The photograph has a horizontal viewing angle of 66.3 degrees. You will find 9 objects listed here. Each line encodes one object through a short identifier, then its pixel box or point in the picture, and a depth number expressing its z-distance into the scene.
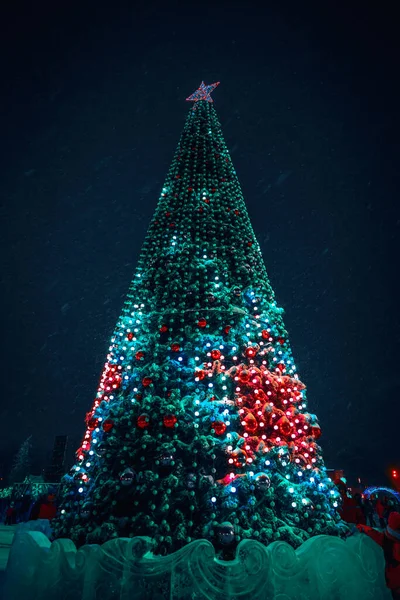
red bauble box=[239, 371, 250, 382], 5.02
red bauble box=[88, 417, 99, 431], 5.24
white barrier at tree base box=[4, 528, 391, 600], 3.35
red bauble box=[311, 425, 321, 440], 5.12
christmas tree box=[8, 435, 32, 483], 31.34
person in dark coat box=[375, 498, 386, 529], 7.06
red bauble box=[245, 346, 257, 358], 5.34
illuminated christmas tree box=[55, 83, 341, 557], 4.07
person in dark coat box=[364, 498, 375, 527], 10.06
